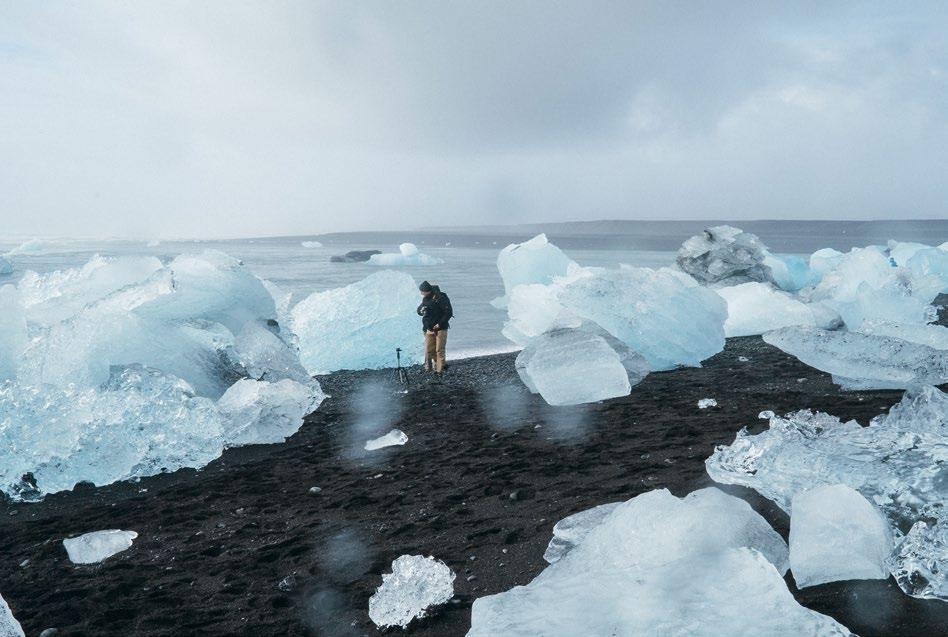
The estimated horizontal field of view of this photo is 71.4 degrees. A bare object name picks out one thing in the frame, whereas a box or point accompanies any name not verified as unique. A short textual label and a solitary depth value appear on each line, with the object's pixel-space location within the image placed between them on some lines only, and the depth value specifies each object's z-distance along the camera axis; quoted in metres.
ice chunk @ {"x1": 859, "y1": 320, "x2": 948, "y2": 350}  8.17
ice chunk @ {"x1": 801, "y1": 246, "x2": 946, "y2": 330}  11.65
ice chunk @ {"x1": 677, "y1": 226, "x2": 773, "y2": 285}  17.64
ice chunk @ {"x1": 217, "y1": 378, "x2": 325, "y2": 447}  6.81
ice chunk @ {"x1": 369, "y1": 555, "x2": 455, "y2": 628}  2.94
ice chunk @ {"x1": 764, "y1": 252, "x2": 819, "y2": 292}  19.52
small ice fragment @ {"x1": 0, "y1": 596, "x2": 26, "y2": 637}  2.88
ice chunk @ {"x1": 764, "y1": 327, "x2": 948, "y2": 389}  6.43
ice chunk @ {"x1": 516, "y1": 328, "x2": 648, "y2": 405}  7.15
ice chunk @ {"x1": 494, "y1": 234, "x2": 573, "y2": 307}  16.22
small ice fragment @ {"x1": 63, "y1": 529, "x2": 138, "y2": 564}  4.14
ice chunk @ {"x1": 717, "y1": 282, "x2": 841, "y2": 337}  11.84
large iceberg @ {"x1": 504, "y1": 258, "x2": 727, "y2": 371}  9.01
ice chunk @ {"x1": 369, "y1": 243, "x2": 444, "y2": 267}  42.44
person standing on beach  10.27
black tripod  9.95
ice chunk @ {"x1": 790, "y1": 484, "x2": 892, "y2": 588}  2.67
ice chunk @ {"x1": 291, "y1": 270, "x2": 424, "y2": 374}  11.24
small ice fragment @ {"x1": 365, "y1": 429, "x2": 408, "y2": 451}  6.29
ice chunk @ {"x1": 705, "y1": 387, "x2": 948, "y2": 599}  2.73
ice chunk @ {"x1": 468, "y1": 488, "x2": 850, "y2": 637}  2.29
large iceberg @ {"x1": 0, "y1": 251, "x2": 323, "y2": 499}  5.89
